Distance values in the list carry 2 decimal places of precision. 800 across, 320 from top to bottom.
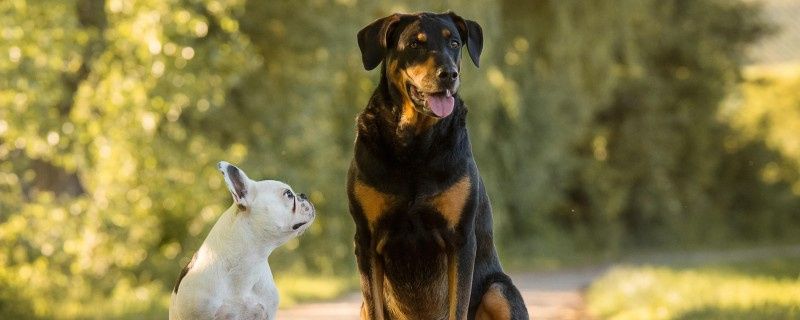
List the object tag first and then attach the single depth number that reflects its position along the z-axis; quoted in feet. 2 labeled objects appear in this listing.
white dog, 42.39
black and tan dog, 44.47
